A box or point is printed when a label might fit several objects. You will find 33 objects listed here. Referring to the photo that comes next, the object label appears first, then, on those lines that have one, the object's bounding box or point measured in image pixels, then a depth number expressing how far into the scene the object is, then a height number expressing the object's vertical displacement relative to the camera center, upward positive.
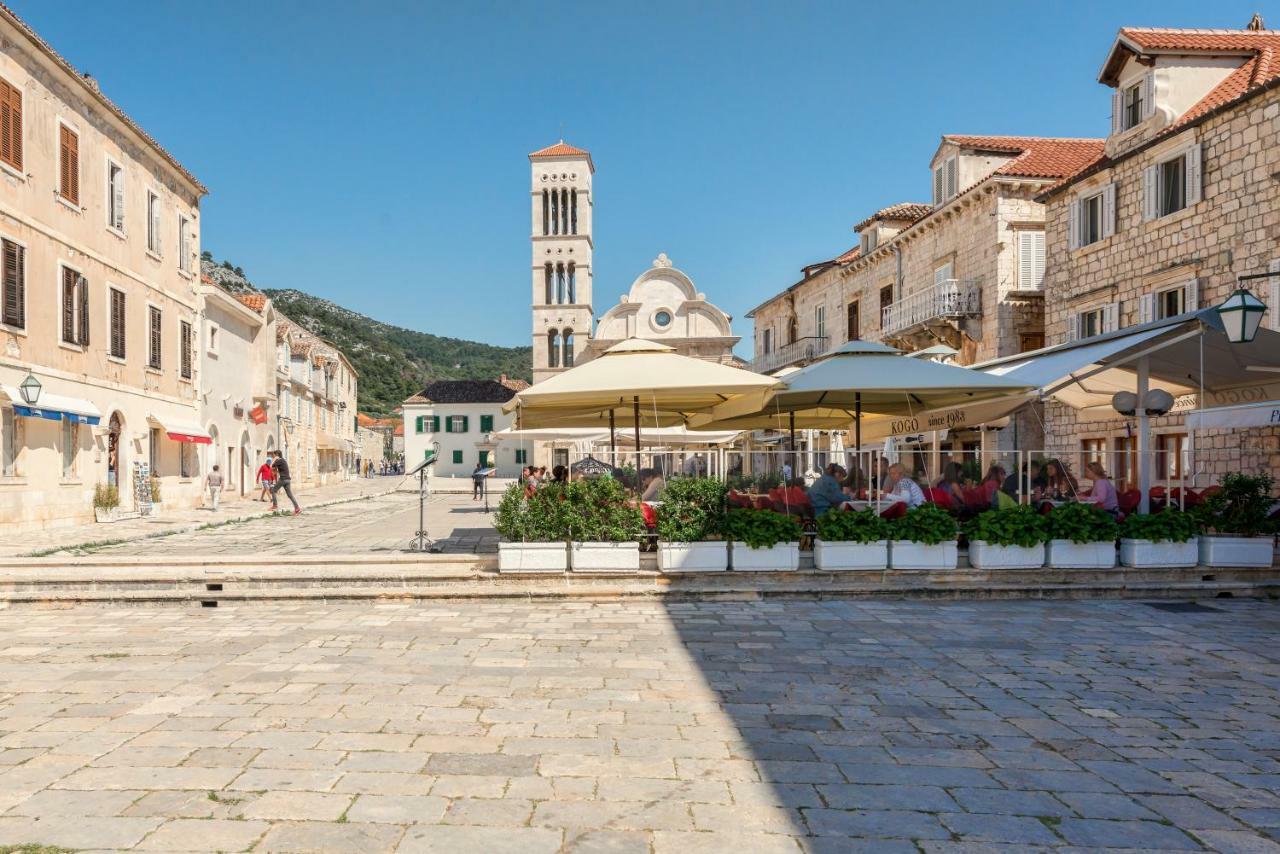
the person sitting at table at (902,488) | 9.89 -0.48
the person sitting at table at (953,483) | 10.01 -0.44
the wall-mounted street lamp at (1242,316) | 8.24 +1.28
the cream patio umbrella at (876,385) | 9.33 +0.68
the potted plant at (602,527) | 8.91 -0.84
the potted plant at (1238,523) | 9.12 -0.83
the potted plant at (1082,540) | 8.96 -0.97
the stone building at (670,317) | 49.41 +7.55
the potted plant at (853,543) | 8.93 -1.00
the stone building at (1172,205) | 15.36 +4.96
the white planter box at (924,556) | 8.91 -1.13
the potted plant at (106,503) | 18.30 -1.19
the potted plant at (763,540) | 8.85 -0.95
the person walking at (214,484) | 23.33 -1.00
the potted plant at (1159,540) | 9.03 -0.98
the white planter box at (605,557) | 8.91 -1.14
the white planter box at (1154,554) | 9.02 -1.12
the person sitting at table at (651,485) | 10.51 -0.46
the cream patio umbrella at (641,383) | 9.08 +0.69
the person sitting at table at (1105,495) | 9.86 -0.55
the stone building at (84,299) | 15.49 +3.20
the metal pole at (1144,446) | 9.60 +0.02
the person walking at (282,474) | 20.59 -0.64
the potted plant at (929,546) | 8.91 -1.02
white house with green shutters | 73.56 +2.12
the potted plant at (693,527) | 8.85 -0.83
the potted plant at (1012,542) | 8.97 -0.99
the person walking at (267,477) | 23.86 -0.83
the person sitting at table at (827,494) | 9.93 -0.54
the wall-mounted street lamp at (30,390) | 14.83 +0.99
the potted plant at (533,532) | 8.91 -0.89
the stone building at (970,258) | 23.22 +5.81
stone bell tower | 55.06 +12.96
